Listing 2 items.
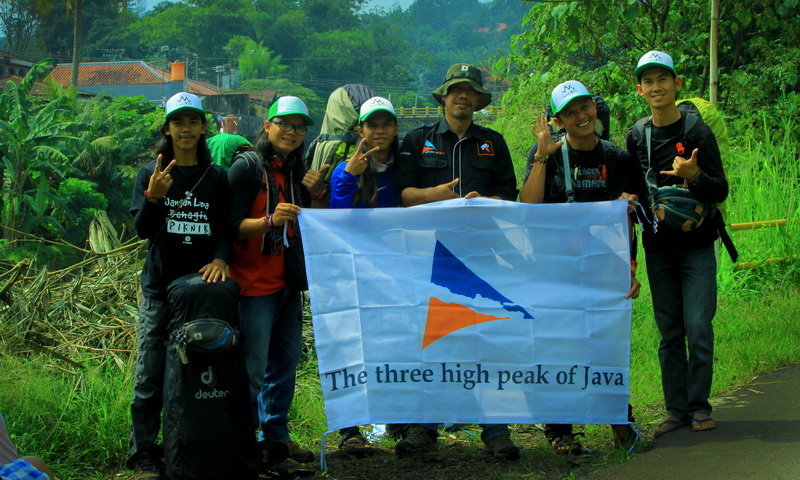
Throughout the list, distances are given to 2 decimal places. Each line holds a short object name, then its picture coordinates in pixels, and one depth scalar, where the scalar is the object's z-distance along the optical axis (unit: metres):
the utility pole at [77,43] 38.84
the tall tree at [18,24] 90.38
